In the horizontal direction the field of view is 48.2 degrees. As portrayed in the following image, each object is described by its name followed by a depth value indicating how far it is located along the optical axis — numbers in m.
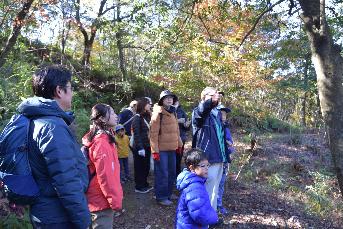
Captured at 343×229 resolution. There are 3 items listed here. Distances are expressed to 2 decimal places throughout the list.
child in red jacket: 3.54
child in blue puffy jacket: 3.58
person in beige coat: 6.44
